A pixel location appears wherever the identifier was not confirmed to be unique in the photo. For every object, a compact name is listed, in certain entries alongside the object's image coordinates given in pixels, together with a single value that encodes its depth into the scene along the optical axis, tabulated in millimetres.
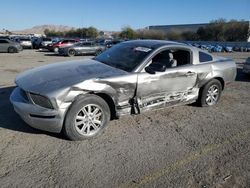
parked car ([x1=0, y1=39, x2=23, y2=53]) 17365
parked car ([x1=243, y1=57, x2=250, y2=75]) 7231
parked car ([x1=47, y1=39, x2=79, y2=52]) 18727
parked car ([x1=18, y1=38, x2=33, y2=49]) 21975
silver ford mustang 2776
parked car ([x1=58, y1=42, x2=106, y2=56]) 15602
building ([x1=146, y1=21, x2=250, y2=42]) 59793
